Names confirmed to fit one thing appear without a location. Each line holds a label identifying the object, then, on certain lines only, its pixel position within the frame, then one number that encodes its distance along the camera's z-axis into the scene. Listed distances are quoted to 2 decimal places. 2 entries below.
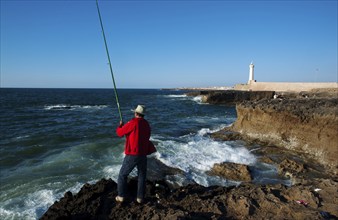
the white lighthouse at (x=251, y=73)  74.51
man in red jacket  5.28
